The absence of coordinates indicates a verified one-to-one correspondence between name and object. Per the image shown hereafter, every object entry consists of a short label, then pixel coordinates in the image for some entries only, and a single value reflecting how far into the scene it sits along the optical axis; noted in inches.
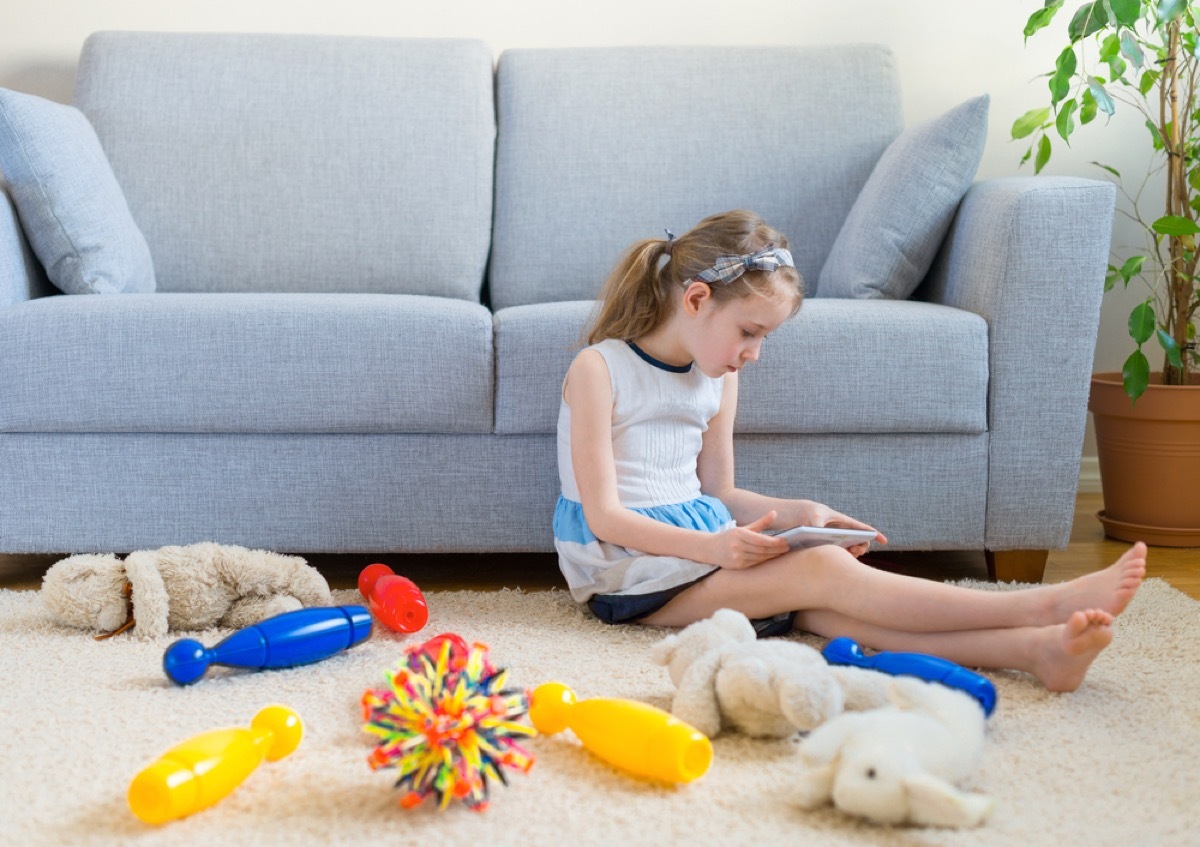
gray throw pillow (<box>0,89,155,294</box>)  77.2
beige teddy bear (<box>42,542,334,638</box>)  58.9
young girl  51.8
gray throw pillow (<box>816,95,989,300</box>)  79.2
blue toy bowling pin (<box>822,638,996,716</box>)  45.9
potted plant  85.4
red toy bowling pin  59.6
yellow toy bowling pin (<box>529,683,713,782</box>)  39.5
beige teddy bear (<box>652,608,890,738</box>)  42.3
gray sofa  68.6
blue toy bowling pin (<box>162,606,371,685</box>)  50.8
